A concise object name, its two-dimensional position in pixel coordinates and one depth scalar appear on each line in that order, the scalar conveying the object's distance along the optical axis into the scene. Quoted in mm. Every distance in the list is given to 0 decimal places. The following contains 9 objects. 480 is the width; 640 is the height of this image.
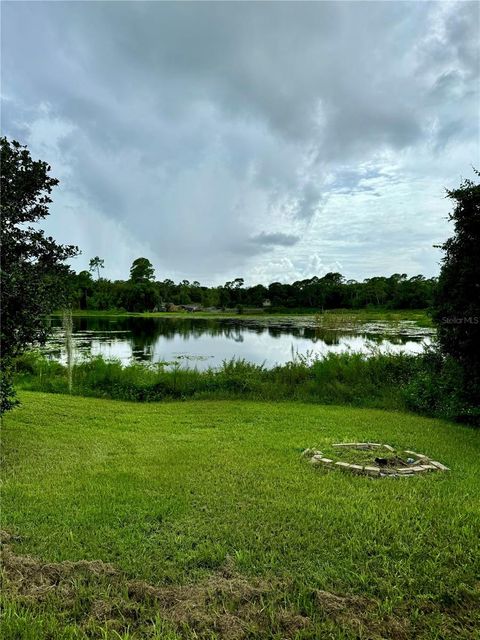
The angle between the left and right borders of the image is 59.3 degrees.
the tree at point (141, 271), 77062
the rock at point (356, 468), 4460
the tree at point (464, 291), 6789
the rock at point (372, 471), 4386
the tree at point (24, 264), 4625
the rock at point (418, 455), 4921
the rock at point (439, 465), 4605
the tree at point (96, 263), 77062
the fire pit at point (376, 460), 4469
